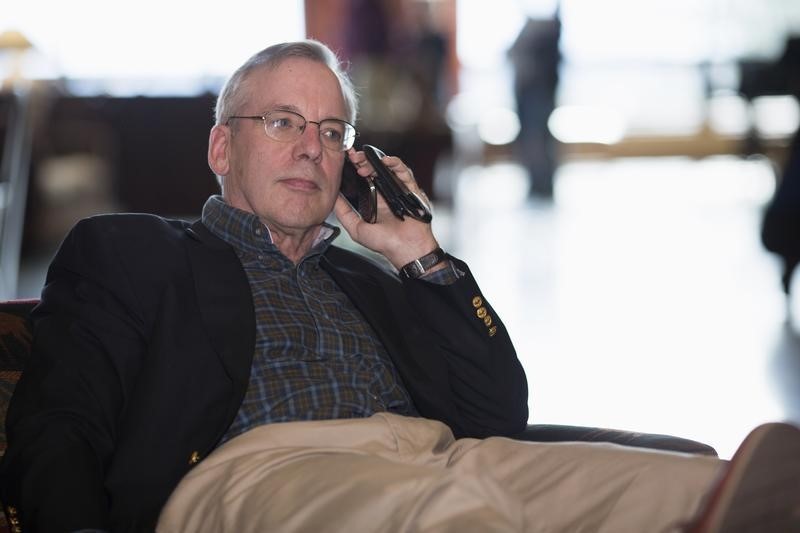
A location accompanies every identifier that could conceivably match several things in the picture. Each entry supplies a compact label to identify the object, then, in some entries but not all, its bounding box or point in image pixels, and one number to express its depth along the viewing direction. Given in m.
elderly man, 4.73
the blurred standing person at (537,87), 15.69
